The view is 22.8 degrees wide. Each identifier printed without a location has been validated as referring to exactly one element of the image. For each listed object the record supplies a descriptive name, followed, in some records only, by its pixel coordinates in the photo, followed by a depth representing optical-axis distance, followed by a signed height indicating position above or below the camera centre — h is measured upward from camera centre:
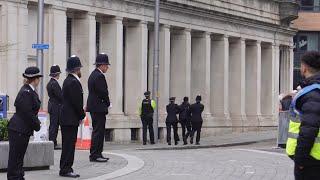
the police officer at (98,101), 14.64 -0.05
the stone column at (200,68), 42.97 +1.69
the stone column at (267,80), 50.97 +1.25
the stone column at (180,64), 40.97 +1.82
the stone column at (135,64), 36.97 +1.61
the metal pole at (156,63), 32.41 +1.49
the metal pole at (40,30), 25.56 +2.22
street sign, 24.51 +1.62
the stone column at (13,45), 29.30 +2.00
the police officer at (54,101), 18.98 -0.07
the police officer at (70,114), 12.80 -0.26
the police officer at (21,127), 11.45 -0.42
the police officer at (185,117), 31.67 -0.72
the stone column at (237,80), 46.84 +1.14
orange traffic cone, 21.95 -1.11
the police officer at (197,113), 31.00 -0.55
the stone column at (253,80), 48.78 +1.20
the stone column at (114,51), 35.34 +2.13
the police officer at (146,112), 31.09 -0.52
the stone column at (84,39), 33.69 +2.54
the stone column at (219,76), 44.94 +1.31
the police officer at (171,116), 31.48 -0.68
